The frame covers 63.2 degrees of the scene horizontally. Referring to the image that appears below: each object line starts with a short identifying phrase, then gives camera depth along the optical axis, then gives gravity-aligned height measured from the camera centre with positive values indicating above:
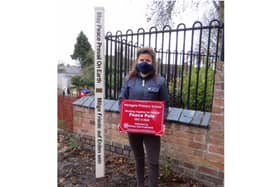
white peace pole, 2.15 -0.04
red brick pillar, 2.00 -0.38
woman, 1.90 -0.03
